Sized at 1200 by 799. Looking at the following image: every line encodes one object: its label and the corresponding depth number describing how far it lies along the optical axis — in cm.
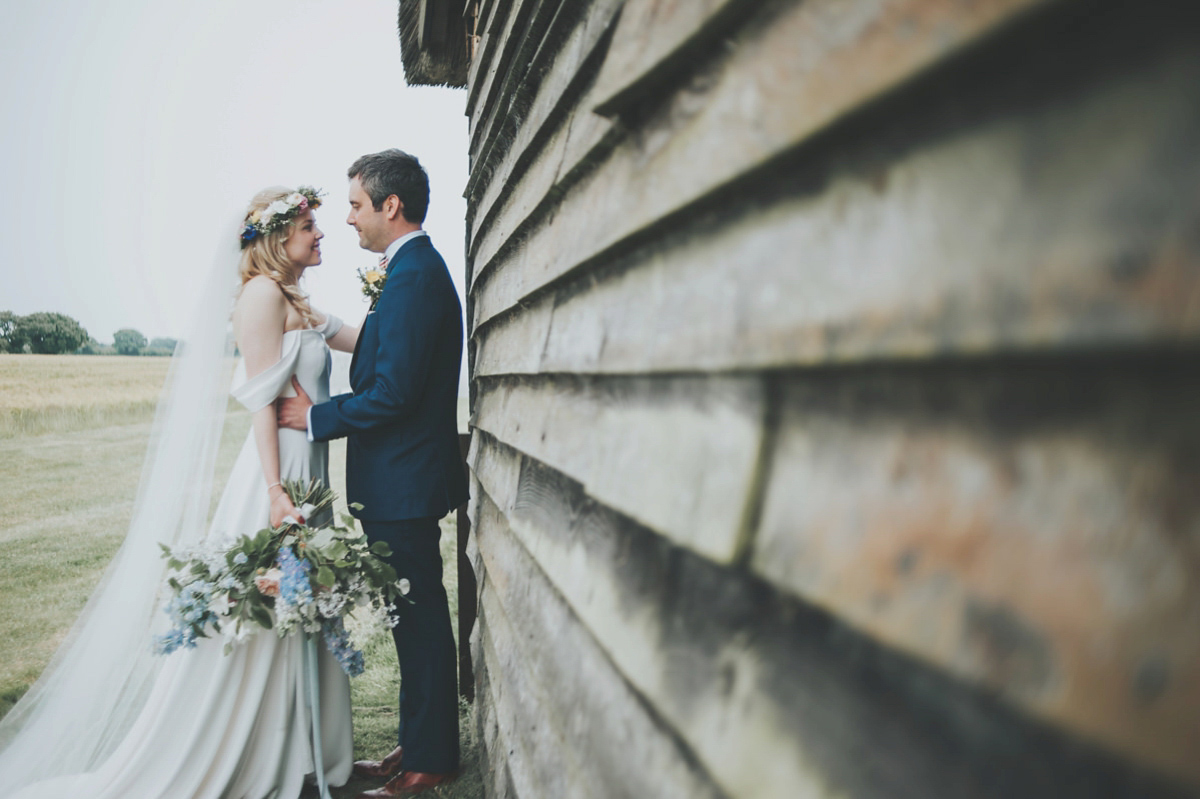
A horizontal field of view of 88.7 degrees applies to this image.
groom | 265
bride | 271
